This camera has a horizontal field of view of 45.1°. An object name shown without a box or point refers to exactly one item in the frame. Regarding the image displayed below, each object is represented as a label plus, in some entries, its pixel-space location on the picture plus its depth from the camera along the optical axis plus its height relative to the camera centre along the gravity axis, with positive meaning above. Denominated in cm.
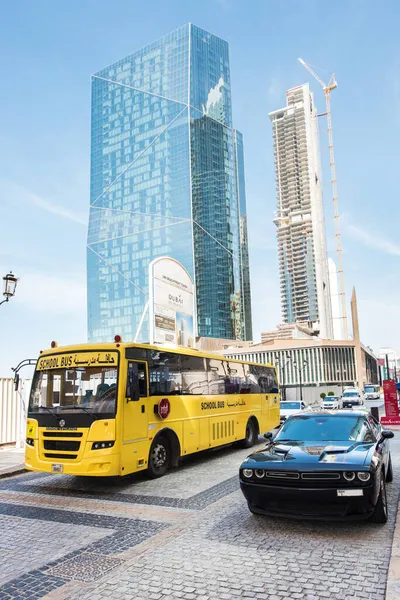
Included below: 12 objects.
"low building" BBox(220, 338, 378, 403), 12638 +550
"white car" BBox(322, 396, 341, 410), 4289 -223
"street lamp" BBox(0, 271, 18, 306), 1359 +285
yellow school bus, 850 -48
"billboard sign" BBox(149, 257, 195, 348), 2212 +386
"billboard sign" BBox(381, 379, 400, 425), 2267 -132
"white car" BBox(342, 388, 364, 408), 4519 -216
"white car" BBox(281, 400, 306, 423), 2828 -164
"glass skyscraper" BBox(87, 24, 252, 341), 12862 +5399
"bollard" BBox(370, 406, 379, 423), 1935 -136
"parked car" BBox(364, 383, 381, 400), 6921 -264
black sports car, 539 -113
